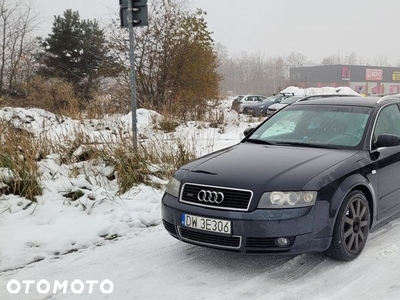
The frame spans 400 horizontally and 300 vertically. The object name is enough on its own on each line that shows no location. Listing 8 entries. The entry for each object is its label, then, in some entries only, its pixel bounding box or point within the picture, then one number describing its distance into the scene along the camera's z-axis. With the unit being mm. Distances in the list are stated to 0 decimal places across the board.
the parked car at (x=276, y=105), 23231
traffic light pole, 6852
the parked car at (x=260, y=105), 26528
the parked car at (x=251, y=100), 31447
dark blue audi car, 3479
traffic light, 6844
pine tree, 29016
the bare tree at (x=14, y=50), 26406
